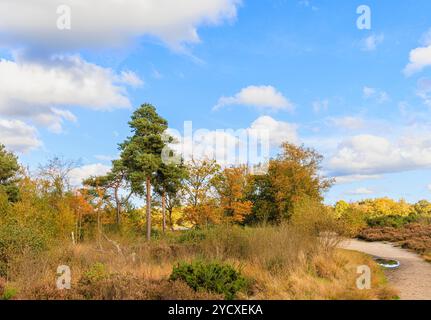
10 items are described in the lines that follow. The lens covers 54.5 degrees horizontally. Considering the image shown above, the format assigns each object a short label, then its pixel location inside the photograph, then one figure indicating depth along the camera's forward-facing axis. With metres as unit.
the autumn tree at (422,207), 47.53
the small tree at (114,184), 35.22
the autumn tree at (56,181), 34.22
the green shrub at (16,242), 13.11
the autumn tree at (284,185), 36.56
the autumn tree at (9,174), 30.88
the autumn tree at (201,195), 33.47
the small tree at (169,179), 33.19
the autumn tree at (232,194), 34.91
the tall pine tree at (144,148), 31.42
